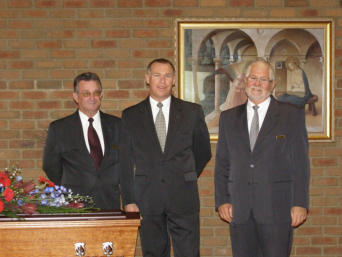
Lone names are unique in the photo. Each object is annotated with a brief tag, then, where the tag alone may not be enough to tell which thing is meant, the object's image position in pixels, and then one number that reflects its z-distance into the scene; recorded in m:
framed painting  4.49
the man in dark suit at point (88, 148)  3.64
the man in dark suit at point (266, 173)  3.28
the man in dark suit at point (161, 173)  3.55
